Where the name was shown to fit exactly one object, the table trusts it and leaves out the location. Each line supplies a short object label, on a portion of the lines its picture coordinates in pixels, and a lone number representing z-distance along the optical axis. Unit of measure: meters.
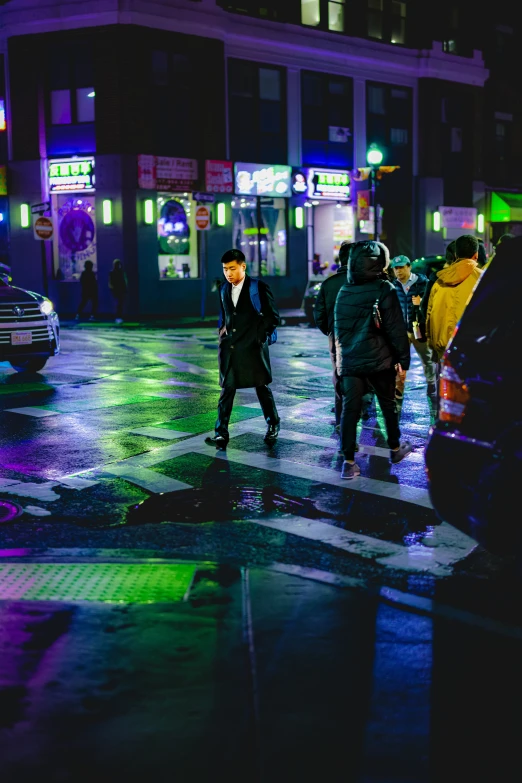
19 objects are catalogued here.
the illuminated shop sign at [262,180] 34.47
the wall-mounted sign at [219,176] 33.19
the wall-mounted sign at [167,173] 31.55
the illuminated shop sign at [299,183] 35.91
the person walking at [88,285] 30.34
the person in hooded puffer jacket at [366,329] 8.08
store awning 44.12
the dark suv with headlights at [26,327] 15.23
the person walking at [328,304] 9.69
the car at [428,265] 13.62
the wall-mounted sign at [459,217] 41.00
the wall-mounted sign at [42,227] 29.58
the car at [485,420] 4.84
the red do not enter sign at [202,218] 29.27
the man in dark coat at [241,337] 9.60
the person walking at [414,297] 12.22
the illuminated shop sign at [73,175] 31.84
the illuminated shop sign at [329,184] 36.53
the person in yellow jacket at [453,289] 9.64
